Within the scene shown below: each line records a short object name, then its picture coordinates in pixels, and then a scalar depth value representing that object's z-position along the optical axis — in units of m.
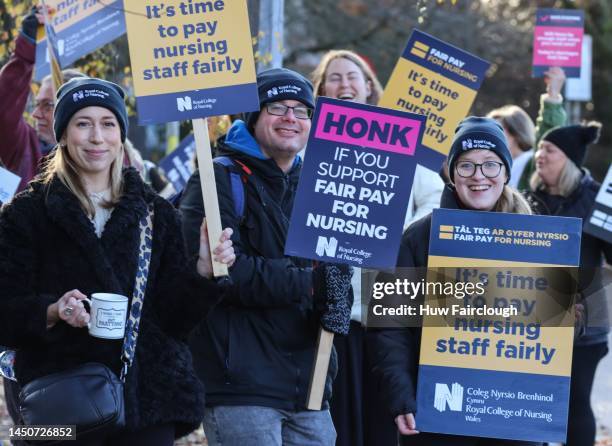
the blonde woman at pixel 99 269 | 8.27
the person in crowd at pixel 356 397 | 11.78
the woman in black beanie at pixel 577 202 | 14.08
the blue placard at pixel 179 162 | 17.72
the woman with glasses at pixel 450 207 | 9.37
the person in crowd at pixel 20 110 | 12.17
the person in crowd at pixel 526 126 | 17.08
